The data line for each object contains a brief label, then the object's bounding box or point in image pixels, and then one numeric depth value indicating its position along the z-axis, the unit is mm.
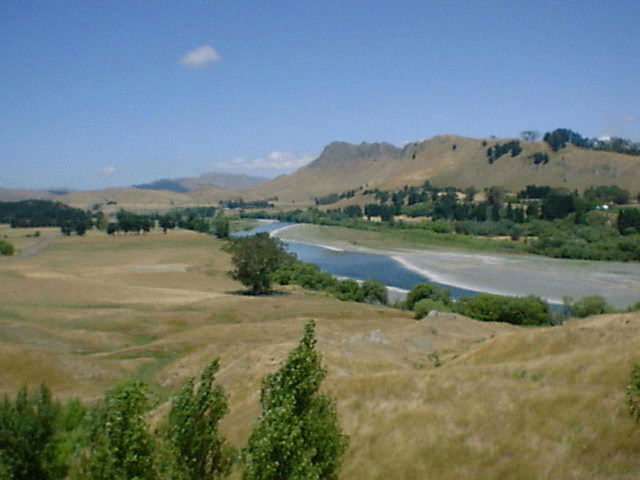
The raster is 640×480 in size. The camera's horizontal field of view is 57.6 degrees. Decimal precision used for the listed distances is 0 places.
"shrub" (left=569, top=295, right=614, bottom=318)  70062
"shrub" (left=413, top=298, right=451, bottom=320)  69750
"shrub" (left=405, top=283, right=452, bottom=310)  76125
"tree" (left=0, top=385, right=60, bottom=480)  19453
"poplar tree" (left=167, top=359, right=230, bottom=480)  16328
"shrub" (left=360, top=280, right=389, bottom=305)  85181
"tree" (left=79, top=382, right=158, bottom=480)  15359
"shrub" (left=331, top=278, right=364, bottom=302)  85625
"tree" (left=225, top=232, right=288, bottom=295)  88500
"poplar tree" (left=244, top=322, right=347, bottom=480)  14836
